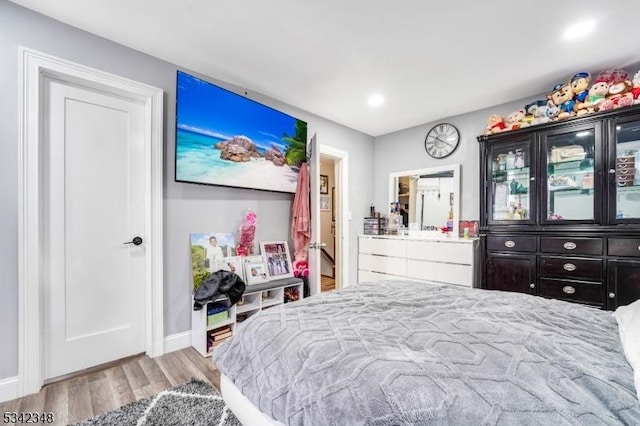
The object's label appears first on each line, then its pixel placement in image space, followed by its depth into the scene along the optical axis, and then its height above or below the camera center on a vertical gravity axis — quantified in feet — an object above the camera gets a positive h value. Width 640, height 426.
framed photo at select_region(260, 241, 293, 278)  9.64 -1.64
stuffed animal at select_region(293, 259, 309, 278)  10.06 -2.04
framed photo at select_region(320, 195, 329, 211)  17.58 +0.63
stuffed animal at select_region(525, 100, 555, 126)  8.60 +3.24
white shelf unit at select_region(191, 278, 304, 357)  7.61 -2.92
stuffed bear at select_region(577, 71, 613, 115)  7.53 +3.27
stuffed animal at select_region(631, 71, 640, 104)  7.00 +3.14
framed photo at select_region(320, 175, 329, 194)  17.45 +1.80
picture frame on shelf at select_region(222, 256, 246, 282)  8.58 -1.64
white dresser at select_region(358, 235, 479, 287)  9.89 -1.86
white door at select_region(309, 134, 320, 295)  9.53 -0.78
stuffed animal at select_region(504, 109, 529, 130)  8.95 +3.10
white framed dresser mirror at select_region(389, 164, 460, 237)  11.38 +0.68
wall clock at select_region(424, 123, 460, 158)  11.47 +3.07
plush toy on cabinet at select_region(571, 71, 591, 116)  7.77 +3.52
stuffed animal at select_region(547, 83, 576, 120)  8.05 +3.33
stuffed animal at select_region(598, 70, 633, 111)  7.11 +3.15
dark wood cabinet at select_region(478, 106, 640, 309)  7.16 +0.09
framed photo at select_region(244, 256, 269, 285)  8.89 -1.89
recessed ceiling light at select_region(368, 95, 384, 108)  9.85 +4.08
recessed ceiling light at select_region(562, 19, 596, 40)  6.05 +4.12
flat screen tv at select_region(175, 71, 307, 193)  7.65 +2.28
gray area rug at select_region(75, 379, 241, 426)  4.94 -3.74
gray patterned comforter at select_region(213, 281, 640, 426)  2.33 -1.59
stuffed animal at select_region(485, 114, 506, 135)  9.48 +3.03
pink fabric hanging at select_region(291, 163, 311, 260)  9.98 -0.25
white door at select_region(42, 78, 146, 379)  6.33 -0.37
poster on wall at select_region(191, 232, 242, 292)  8.13 -1.25
